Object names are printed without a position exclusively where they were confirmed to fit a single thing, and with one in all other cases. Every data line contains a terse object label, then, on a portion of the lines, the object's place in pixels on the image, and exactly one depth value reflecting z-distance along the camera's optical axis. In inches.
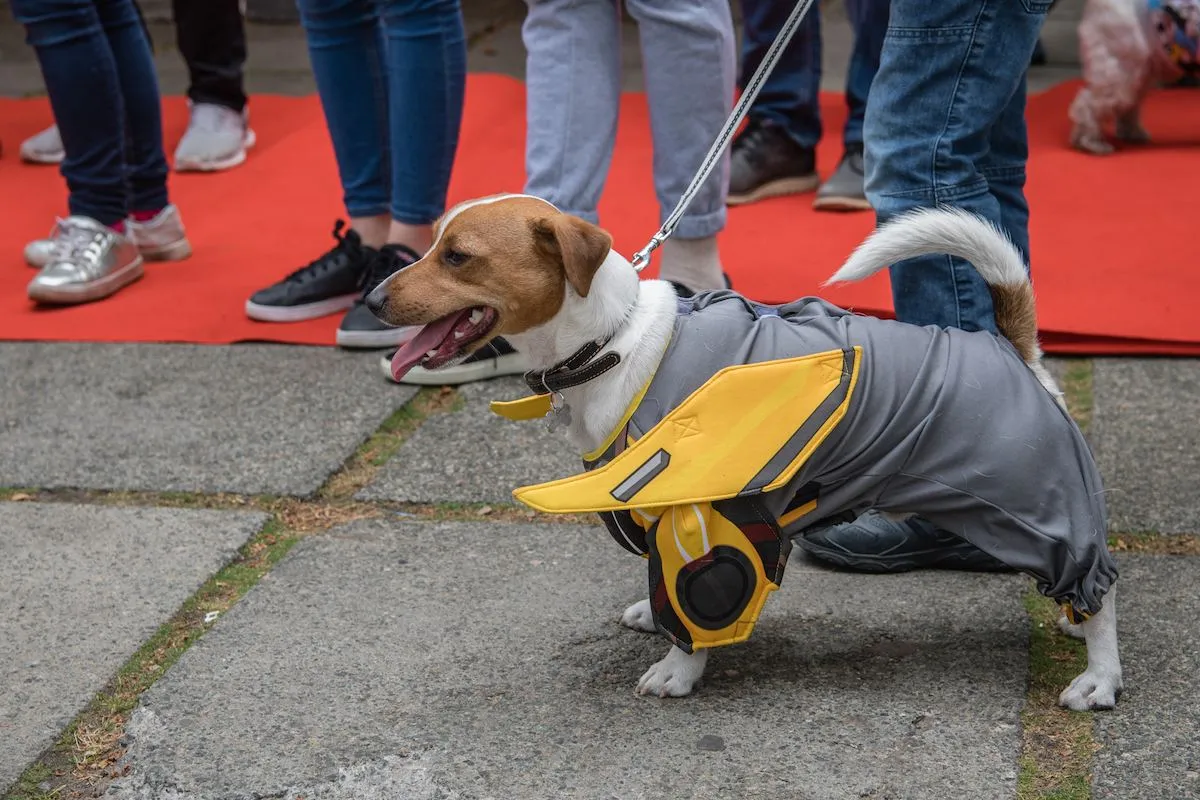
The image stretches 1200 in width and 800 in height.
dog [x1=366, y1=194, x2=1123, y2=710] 73.4
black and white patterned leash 86.8
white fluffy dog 173.3
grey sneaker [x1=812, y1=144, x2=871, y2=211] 161.2
